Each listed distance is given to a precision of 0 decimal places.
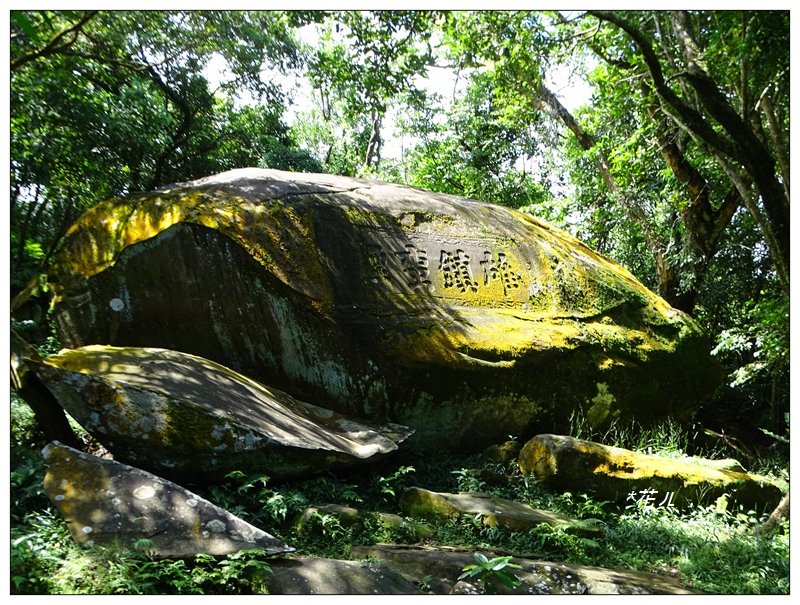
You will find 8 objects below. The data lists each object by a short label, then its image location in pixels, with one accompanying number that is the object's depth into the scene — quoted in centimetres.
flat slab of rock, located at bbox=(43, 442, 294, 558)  369
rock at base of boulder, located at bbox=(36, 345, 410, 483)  461
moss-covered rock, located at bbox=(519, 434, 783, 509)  583
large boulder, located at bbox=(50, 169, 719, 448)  602
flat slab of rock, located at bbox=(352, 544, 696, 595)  399
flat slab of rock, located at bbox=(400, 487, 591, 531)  501
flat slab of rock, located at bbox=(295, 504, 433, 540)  459
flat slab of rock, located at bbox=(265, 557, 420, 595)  358
